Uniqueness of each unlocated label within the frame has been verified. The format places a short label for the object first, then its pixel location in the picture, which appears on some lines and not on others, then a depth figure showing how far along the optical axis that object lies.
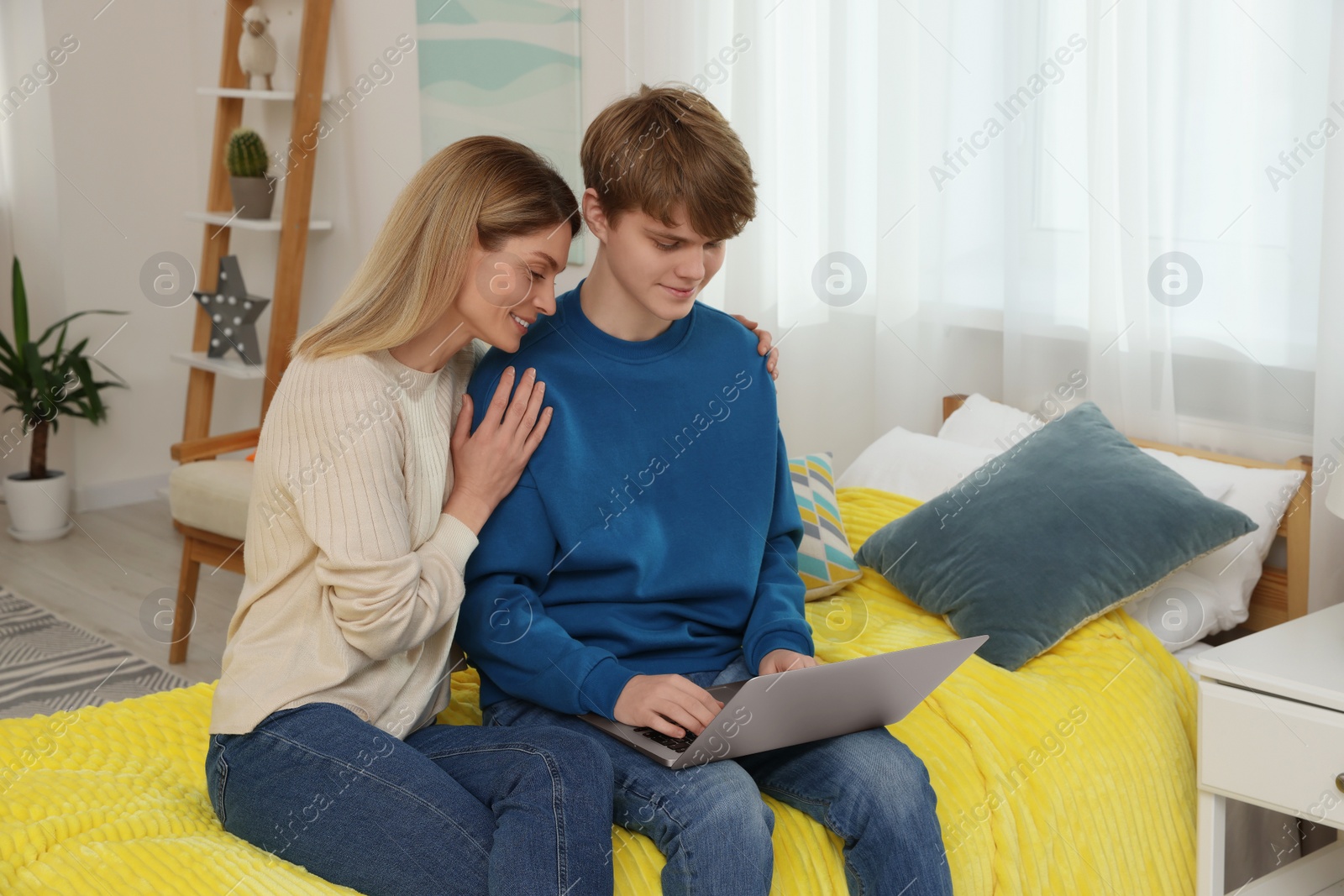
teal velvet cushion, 1.67
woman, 1.12
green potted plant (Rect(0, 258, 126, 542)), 3.78
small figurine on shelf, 3.71
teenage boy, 1.25
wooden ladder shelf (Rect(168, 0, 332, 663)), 3.53
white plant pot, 3.80
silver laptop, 1.14
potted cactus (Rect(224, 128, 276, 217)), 3.67
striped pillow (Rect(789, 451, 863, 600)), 1.88
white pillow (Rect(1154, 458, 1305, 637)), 1.78
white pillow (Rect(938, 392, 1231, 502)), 2.06
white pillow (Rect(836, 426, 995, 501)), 2.03
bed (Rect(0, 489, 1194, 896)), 1.15
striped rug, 2.66
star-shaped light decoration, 3.64
